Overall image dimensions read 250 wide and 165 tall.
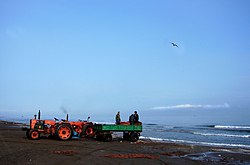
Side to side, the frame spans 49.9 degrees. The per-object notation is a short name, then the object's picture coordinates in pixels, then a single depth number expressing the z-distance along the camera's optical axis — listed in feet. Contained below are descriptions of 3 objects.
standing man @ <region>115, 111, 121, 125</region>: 69.19
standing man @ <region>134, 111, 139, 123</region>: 69.46
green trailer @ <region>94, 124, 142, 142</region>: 63.41
